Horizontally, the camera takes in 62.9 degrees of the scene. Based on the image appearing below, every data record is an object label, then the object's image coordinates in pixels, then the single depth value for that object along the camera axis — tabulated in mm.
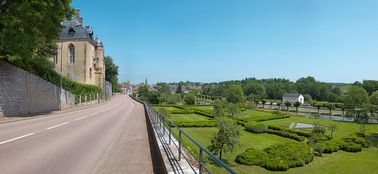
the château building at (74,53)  60219
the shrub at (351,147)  30703
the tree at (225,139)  23875
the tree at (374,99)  78375
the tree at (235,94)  111062
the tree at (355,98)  77938
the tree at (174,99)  98125
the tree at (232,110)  54250
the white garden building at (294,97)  144875
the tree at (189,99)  96625
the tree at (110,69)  115488
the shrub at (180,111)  62128
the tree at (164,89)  156675
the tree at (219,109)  50491
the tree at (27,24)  19375
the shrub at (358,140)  33625
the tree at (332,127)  40303
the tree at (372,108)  61744
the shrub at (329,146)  29080
